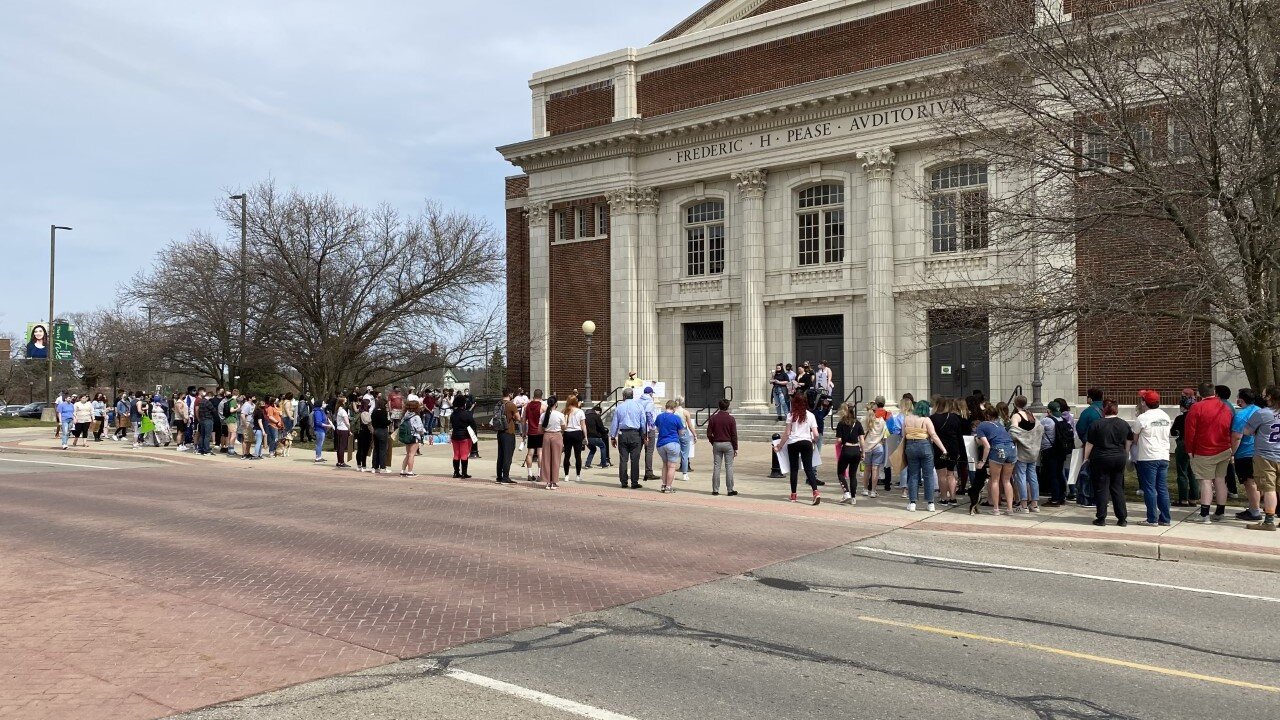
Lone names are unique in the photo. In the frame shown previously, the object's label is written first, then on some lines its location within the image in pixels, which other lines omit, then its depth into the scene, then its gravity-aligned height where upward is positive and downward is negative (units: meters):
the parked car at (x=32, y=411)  70.33 -0.54
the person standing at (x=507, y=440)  18.02 -0.75
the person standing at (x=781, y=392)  26.88 +0.16
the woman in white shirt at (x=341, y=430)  22.00 -0.66
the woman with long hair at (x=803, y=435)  15.01 -0.60
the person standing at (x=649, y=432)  18.28 -0.64
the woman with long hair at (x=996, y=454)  13.57 -0.84
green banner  48.75 +3.20
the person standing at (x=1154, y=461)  12.52 -0.87
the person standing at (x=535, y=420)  17.72 -0.38
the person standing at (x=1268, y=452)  12.16 -0.74
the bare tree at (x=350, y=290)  29.84 +3.59
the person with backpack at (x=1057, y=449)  14.24 -0.80
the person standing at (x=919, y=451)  14.05 -0.80
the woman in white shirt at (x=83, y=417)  29.81 -0.43
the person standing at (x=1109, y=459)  12.34 -0.83
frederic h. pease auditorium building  28.08 +6.22
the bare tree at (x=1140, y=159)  13.41 +3.51
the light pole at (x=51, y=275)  43.50 +5.82
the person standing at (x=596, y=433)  20.41 -0.73
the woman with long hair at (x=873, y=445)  15.27 -0.79
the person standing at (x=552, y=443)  17.30 -0.78
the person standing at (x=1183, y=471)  14.14 -1.15
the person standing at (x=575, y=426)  18.22 -0.51
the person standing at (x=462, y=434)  18.78 -0.66
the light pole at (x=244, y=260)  29.08 +4.36
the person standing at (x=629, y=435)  17.38 -0.66
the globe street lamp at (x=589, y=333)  31.78 +2.26
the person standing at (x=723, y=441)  16.09 -0.73
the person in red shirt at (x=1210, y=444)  12.73 -0.67
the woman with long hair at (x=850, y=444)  14.92 -0.73
